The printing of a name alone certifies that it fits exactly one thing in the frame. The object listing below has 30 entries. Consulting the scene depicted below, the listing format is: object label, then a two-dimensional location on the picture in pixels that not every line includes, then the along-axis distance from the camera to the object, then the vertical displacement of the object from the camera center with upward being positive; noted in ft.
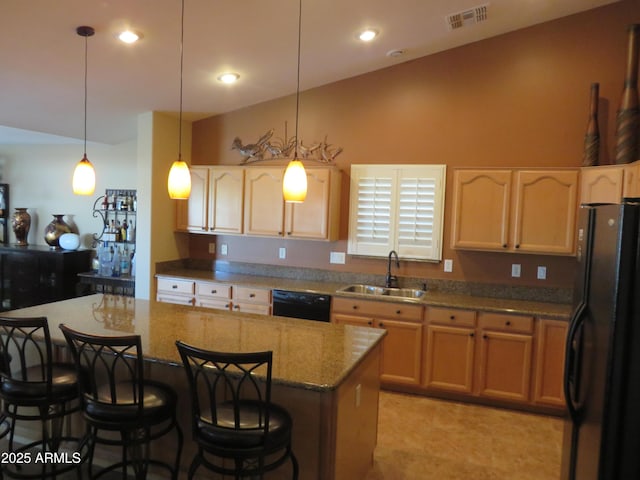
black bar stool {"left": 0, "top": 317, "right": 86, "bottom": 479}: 7.28 -3.16
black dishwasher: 13.38 -2.66
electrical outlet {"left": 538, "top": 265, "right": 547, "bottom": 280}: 12.98 -1.30
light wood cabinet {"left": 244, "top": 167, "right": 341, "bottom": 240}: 14.21 +0.36
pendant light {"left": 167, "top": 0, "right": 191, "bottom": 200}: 8.58 +0.65
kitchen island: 6.76 -2.27
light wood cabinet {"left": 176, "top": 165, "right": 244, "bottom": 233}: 15.34 +0.48
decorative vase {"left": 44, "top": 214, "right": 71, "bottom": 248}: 19.95 -1.01
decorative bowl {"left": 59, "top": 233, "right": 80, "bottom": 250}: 19.71 -1.43
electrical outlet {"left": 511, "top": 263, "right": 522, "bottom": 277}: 13.21 -1.26
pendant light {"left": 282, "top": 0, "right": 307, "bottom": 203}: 8.36 +0.68
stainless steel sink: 13.89 -2.23
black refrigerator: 4.74 -1.40
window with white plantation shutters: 13.75 +0.38
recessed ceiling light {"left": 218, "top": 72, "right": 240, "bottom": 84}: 13.05 +4.14
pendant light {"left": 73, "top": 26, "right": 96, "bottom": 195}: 9.06 +0.64
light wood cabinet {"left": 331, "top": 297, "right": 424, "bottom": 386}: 12.60 -3.11
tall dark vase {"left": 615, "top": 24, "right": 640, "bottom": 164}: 11.03 +2.97
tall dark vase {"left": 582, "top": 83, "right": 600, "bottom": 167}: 11.84 +2.50
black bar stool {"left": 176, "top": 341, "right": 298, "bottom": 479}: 5.84 -2.88
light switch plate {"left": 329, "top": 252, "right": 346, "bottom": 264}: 15.11 -1.29
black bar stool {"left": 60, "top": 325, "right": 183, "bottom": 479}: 6.50 -2.95
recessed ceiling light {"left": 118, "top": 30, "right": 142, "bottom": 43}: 10.05 +4.04
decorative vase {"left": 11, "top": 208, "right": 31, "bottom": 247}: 20.86 -0.84
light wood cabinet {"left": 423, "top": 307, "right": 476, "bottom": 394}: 12.19 -3.50
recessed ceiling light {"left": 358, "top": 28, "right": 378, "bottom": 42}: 11.49 +4.93
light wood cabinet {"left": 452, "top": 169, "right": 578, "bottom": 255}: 11.88 +0.46
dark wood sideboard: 18.78 -2.88
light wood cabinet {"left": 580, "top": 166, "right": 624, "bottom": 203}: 10.73 +1.15
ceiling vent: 11.15 +5.39
